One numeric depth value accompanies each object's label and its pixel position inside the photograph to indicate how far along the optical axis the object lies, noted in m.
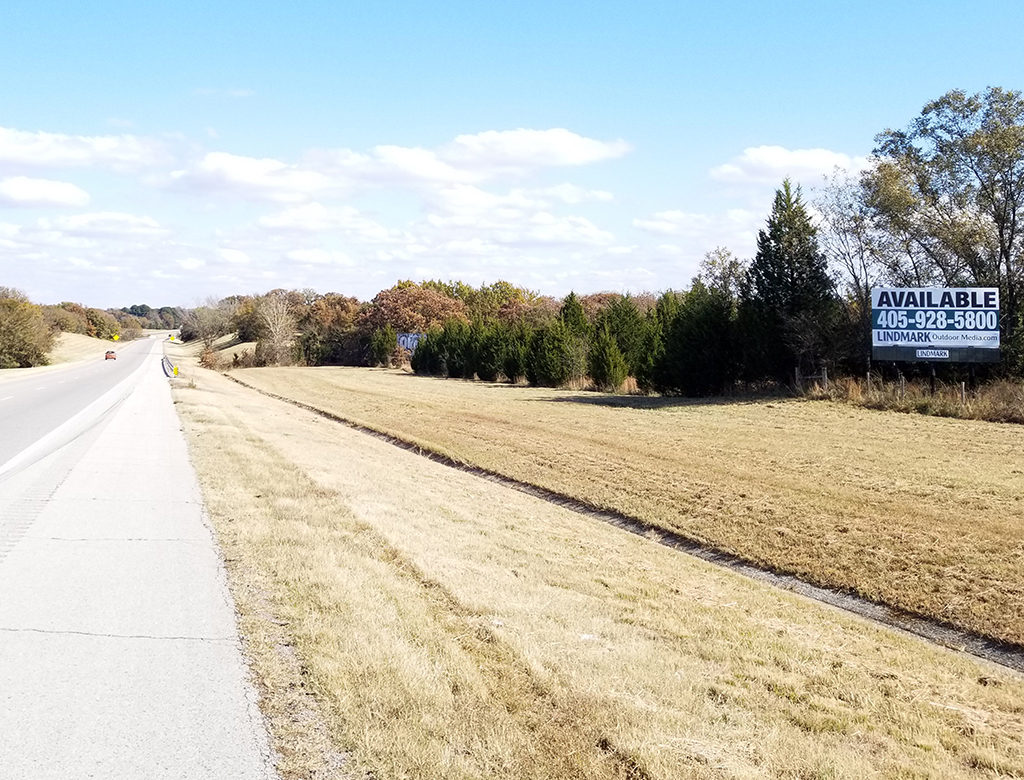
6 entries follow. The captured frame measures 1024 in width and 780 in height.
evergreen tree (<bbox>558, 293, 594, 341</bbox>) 54.28
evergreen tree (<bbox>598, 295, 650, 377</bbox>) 49.91
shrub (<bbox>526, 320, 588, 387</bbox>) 51.59
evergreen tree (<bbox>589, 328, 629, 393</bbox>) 46.06
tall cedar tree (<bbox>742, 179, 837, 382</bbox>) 37.09
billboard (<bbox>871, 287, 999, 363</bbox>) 31.23
